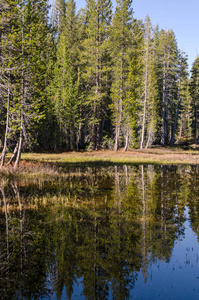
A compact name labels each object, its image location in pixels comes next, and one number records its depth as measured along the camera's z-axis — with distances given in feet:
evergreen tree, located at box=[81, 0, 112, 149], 109.09
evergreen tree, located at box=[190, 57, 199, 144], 172.96
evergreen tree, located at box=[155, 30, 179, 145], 153.69
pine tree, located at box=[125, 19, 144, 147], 110.01
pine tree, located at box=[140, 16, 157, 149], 127.95
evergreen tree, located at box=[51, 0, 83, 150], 112.27
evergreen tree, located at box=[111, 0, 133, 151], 109.09
